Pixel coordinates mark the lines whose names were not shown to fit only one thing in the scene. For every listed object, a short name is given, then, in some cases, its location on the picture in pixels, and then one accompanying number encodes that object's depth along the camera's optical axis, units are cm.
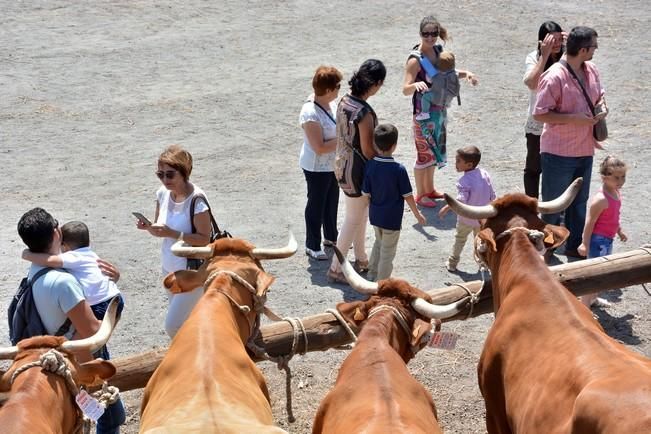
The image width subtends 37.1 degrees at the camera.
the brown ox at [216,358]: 570
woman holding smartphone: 796
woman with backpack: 1227
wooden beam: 686
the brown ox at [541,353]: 545
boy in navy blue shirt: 982
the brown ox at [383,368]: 561
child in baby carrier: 1222
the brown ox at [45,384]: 551
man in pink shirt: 1024
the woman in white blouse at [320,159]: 1056
